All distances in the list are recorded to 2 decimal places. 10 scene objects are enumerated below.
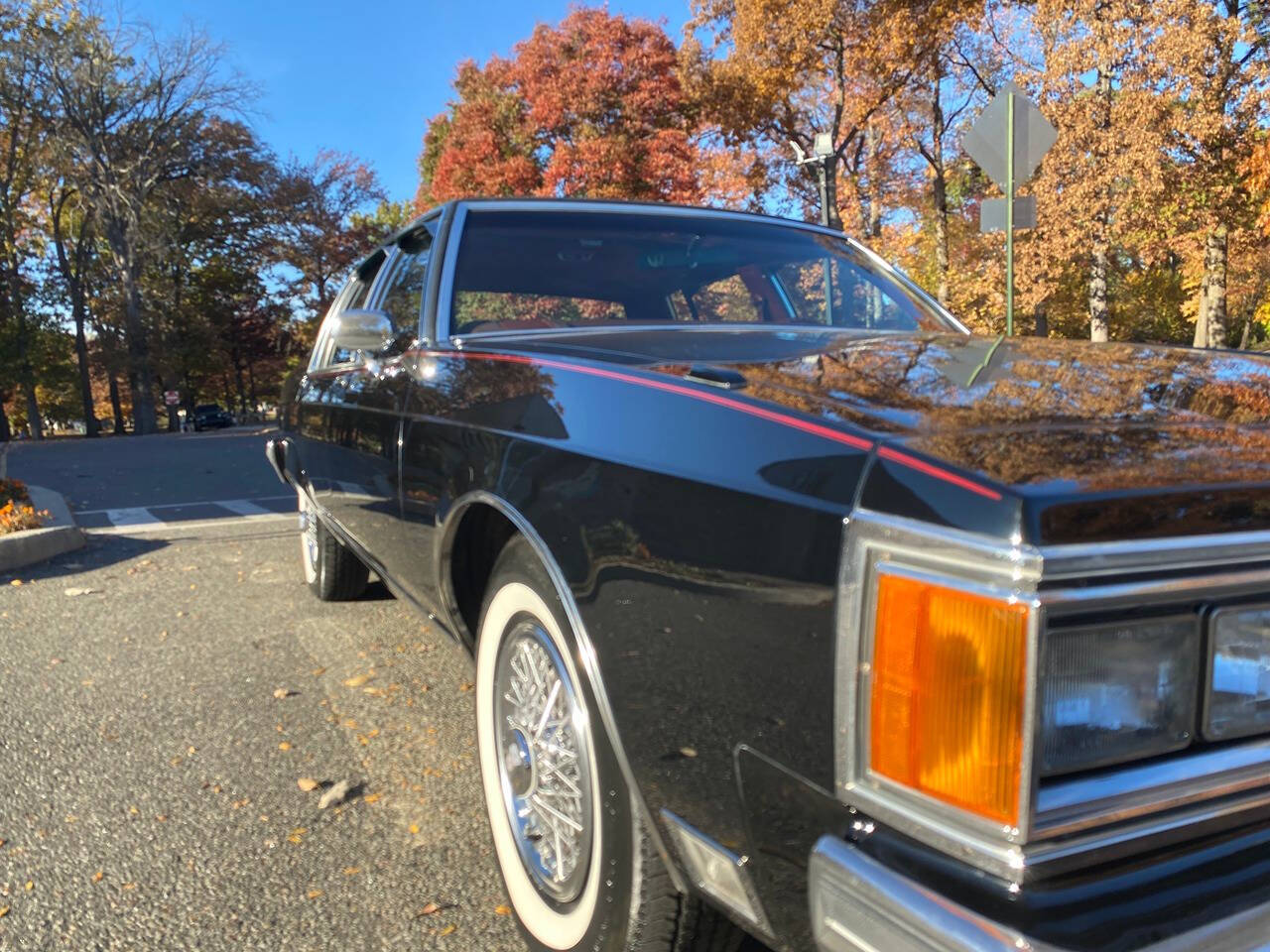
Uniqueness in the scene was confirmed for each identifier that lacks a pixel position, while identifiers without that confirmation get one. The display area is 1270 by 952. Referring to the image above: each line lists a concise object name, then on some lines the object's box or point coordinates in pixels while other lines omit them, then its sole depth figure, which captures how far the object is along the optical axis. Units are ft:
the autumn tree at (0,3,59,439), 89.15
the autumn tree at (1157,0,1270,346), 49.06
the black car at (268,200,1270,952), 3.27
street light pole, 35.47
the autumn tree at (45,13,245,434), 90.84
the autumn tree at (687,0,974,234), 57.93
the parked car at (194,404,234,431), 151.12
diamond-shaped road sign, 21.08
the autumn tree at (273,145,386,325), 116.47
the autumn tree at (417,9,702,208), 74.54
